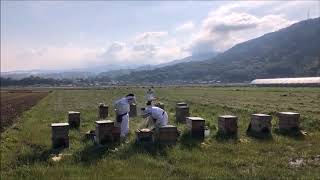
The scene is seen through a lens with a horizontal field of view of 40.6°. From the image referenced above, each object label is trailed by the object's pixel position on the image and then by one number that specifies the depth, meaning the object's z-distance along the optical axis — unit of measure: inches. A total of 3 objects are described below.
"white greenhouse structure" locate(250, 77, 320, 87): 4214.6
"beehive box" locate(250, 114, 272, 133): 698.2
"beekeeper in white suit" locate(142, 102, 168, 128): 685.9
